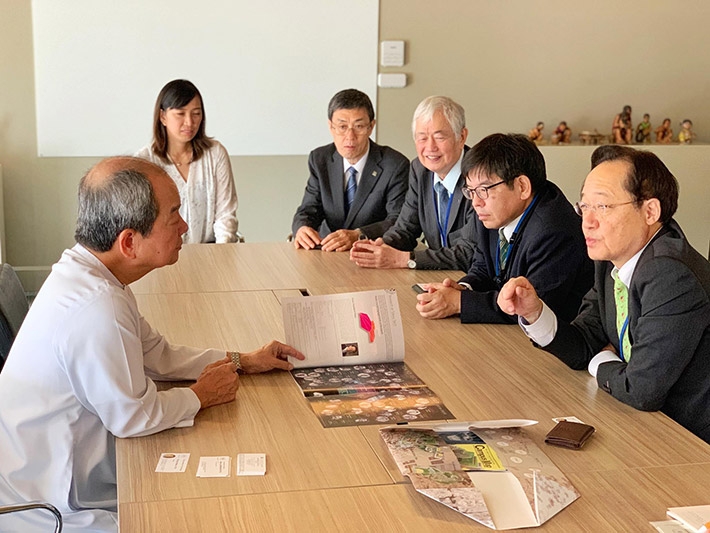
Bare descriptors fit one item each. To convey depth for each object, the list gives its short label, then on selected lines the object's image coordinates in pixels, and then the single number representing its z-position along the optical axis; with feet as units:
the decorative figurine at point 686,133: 21.76
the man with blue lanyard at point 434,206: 12.59
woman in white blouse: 15.71
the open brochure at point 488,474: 5.57
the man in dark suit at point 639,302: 7.27
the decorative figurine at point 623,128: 21.48
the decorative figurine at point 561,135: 21.34
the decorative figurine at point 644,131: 21.62
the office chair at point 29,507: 6.03
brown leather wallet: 6.54
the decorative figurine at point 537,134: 21.20
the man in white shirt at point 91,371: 6.60
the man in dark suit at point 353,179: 15.51
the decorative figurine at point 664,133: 21.72
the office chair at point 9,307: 8.50
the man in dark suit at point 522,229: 9.95
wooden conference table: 5.51
